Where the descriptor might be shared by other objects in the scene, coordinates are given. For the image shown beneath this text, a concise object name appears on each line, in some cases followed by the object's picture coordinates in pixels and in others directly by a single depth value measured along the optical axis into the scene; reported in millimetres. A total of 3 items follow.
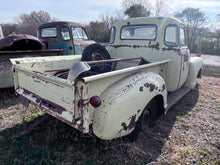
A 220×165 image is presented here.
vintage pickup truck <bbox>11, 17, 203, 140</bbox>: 1704
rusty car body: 3518
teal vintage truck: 3564
